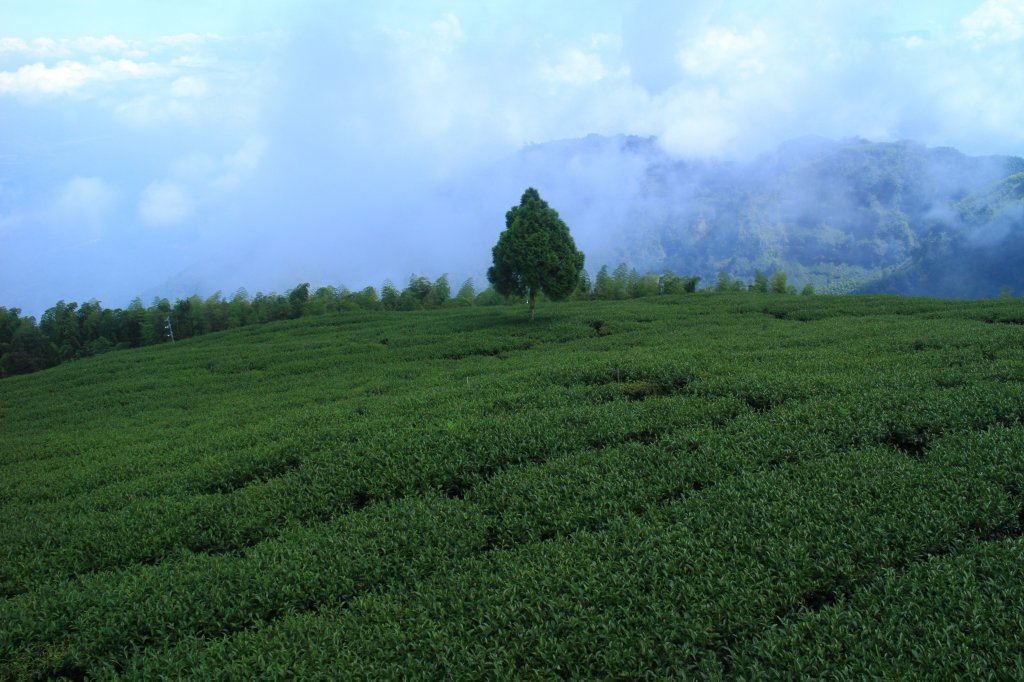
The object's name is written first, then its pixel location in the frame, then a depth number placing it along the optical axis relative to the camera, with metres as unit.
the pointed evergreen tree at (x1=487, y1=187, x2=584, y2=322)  29.41
